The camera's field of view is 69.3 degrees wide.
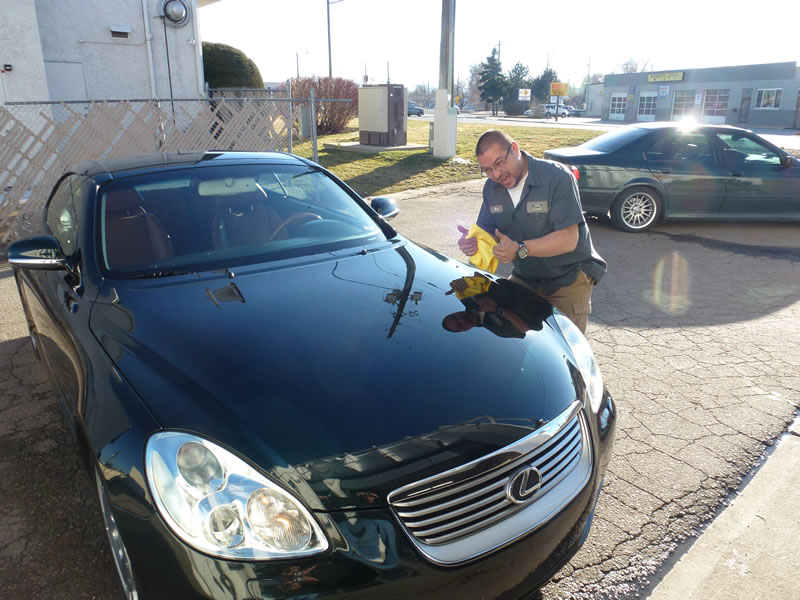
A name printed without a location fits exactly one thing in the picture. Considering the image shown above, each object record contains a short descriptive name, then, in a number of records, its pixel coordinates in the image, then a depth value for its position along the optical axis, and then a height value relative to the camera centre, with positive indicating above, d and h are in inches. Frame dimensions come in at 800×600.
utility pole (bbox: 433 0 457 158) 544.4 +19.5
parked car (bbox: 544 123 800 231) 307.9 -27.9
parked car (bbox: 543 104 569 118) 2187.9 +40.2
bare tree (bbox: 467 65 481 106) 3844.5 +207.0
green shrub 703.1 +62.8
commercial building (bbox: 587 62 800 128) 1625.2 +78.3
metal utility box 602.9 +6.4
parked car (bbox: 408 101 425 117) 2003.9 +33.8
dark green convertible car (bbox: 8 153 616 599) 60.1 -33.8
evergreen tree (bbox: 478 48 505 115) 2261.3 +152.7
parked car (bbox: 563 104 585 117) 2458.2 +37.9
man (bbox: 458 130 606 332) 123.7 -22.4
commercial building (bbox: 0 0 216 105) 414.3 +56.7
